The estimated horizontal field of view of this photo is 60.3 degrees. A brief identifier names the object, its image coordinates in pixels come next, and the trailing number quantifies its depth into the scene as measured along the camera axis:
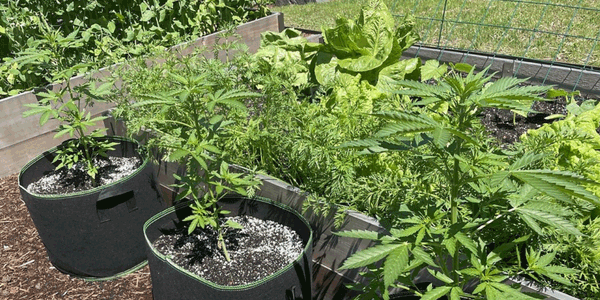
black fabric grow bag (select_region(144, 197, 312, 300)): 1.95
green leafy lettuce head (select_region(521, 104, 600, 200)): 1.85
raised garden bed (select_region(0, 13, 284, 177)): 3.47
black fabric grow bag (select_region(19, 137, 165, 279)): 2.52
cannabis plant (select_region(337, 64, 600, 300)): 1.24
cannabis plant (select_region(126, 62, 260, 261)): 1.98
